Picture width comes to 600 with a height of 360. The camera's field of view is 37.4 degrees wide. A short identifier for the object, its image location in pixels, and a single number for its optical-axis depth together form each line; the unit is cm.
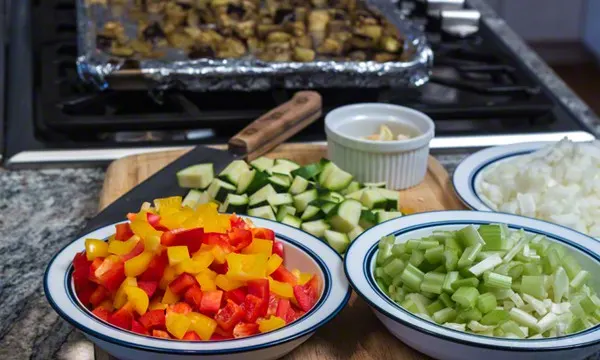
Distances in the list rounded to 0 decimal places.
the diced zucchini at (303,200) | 147
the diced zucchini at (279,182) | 150
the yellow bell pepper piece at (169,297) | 110
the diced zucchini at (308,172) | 154
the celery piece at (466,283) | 110
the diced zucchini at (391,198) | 149
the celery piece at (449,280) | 110
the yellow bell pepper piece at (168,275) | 110
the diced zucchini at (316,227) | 141
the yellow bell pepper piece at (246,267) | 110
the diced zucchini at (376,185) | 156
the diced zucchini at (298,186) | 151
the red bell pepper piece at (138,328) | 107
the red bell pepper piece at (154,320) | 107
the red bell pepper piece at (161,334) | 106
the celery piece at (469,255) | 112
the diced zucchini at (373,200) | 148
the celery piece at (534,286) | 110
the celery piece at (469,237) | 116
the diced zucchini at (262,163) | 158
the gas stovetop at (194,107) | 175
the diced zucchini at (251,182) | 149
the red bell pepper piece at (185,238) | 111
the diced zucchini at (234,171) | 150
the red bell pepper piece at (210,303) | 108
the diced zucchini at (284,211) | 144
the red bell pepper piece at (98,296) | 113
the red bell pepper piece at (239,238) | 116
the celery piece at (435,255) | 116
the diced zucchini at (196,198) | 147
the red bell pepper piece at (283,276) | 118
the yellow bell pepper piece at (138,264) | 111
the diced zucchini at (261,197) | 146
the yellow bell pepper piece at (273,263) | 116
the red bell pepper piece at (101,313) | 109
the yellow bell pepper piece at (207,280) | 110
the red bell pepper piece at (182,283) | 109
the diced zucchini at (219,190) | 148
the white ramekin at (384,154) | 160
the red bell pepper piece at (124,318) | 108
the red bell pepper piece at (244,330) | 107
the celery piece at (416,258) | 117
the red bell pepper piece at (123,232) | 119
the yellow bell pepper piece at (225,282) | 111
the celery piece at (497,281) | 110
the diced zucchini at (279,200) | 146
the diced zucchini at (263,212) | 142
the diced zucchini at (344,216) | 141
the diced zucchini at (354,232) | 140
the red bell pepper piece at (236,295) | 110
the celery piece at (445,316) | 110
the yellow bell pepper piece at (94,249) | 115
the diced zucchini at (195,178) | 152
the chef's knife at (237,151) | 143
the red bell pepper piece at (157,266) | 111
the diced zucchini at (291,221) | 142
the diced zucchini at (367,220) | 143
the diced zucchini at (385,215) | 143
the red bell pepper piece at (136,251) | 113
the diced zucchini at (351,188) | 155
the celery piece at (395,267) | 116
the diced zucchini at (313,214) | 144
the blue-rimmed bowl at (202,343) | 102
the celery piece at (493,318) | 107
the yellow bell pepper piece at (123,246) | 115
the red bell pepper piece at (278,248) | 125
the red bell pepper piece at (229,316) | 107
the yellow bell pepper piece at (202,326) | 106
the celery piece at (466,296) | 107
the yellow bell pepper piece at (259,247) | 117
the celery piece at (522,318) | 108
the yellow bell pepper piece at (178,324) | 105
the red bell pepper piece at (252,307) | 108
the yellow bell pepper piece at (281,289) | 114
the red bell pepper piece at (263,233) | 121
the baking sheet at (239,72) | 190
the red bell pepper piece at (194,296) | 109
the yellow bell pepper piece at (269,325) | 108
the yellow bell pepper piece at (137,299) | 108
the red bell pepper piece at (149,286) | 111
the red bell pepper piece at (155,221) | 115
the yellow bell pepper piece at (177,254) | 109
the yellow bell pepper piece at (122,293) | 109
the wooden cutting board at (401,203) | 114
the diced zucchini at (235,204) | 145
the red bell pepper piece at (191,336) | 106
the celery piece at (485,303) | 107
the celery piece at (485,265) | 111
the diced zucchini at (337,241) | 138
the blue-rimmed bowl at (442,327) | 101
